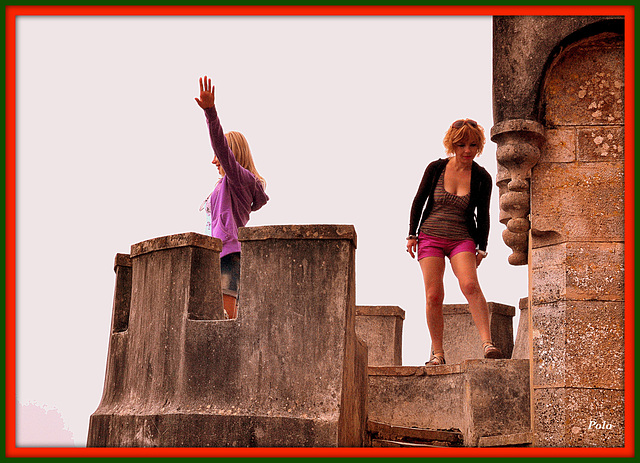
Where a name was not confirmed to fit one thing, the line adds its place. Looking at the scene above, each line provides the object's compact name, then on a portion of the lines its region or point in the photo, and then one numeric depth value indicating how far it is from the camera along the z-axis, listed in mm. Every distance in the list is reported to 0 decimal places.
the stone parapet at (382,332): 17234
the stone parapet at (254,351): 10008
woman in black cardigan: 12680
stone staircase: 11984
